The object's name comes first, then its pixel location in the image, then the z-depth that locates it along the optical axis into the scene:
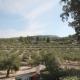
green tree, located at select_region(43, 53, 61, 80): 8.08
